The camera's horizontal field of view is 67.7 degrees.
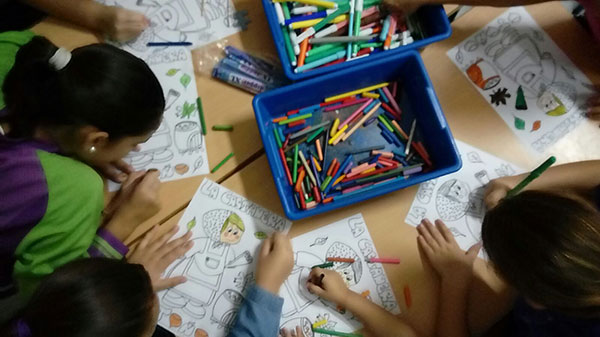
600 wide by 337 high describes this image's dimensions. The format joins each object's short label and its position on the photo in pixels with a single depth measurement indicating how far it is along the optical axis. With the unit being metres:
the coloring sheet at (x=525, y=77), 0.95
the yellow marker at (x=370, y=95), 0.93
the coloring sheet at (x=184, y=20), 0.96
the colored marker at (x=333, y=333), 0.83
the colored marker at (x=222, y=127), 0.91
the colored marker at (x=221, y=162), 0.89
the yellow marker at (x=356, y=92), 0.92
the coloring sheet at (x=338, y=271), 0.83
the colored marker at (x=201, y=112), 0.91
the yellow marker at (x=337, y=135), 0.91
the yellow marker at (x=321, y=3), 0.92
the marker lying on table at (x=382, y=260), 0.86
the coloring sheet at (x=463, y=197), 0.89
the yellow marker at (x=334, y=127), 0.91
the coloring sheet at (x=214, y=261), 0.82
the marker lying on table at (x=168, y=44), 0.96
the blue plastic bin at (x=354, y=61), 0.87
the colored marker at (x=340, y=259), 0.86
